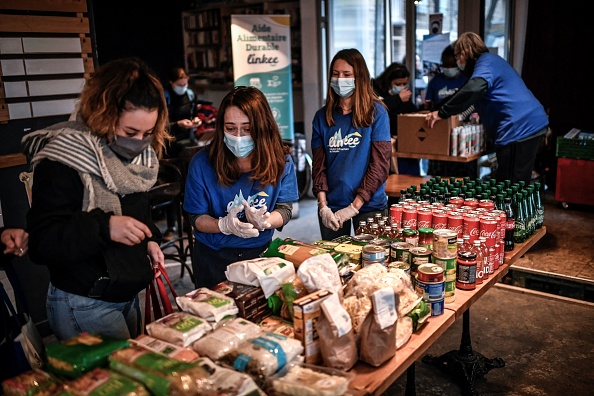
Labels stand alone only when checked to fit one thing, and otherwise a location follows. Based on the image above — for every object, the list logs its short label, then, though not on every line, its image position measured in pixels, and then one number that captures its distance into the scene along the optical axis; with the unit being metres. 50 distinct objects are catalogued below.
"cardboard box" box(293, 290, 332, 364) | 1.64
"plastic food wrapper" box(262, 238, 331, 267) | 2.07
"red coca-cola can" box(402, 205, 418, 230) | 2.62
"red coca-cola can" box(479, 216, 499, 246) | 2.44
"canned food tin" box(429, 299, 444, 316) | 2.02
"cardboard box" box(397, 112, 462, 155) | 4.57
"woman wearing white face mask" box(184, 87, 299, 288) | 2.35
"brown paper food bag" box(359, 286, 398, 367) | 1.63
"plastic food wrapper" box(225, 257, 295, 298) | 1.89
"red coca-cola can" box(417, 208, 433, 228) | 2.58
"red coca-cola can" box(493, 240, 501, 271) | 2.48
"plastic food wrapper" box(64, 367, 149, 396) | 1.34
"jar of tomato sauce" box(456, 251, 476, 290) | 2.25
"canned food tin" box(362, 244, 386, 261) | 2.11
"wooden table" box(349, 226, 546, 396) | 1.62
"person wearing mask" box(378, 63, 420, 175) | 5.59
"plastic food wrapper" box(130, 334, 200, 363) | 1.53
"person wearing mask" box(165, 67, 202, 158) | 6.15
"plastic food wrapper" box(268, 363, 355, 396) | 1.41
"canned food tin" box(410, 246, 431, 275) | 2.15
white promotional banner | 6.00
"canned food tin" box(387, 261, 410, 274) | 2.08
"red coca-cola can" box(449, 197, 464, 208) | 2.84
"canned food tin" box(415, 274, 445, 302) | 2.00
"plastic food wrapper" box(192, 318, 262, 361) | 1.56
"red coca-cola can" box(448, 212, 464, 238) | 2.52
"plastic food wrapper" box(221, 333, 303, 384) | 1.48
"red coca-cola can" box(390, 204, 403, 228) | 2.68
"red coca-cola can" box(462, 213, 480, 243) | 2.47
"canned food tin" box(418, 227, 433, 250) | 2.34
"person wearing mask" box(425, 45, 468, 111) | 5.41
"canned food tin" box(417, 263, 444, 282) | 2.00
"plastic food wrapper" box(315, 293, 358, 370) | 1.60
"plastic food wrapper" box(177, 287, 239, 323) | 1.73
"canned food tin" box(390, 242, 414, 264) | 2.20
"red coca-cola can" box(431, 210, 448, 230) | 2.55
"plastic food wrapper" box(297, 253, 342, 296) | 1.80
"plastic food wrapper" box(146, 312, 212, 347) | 1.62
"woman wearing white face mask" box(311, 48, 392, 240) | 3.02
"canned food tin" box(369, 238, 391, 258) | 2.26
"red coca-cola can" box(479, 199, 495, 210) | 2.74
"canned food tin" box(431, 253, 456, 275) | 2.14
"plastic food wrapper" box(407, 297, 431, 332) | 1.88
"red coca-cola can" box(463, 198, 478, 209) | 2.78
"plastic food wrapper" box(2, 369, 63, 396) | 1.39
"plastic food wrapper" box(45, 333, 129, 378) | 1.46
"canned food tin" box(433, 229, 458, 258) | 2.18
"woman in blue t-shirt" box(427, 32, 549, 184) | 4.42
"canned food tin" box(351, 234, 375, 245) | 2.36
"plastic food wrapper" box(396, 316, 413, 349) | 1.80
